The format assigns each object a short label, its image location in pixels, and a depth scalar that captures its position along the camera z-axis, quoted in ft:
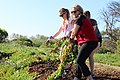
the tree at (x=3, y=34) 69.73
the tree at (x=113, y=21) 79.63
